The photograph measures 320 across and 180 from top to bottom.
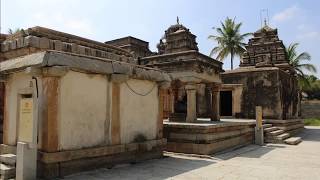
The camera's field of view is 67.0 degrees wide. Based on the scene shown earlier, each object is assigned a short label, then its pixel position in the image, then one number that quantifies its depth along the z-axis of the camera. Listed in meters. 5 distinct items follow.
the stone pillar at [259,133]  10.46
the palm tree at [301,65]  27.20
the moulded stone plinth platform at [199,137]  7.68
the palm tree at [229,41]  28.96
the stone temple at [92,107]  4.76
